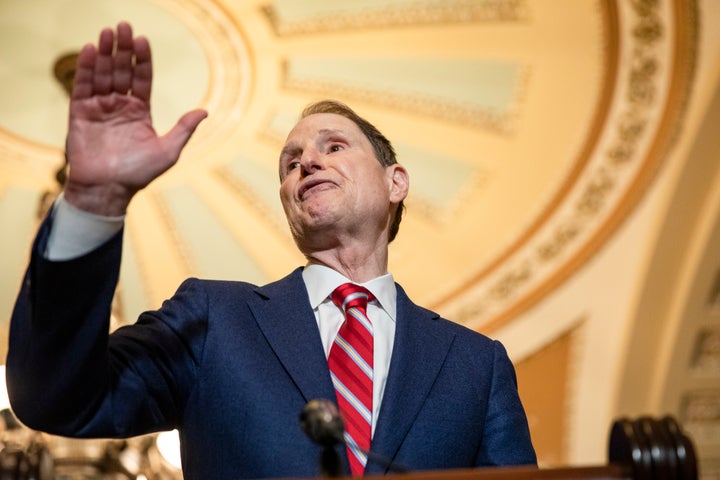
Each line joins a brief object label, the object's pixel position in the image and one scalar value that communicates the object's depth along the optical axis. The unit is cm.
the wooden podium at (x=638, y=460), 126
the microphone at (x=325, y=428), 127
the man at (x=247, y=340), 142
